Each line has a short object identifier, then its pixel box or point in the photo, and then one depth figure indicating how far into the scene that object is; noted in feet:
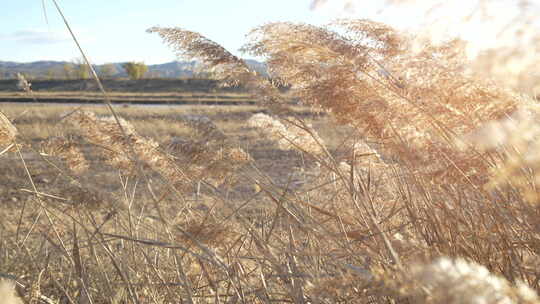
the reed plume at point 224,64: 6.93
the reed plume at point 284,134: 8.17
